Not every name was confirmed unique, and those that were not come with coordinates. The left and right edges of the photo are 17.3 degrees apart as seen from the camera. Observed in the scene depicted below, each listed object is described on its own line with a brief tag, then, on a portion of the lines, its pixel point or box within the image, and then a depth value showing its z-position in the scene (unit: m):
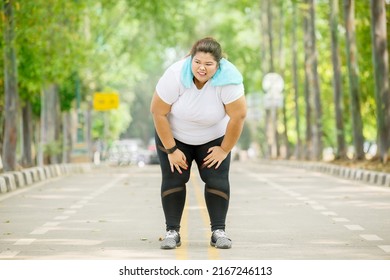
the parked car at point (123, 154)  73.46
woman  11.52
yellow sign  62.59
